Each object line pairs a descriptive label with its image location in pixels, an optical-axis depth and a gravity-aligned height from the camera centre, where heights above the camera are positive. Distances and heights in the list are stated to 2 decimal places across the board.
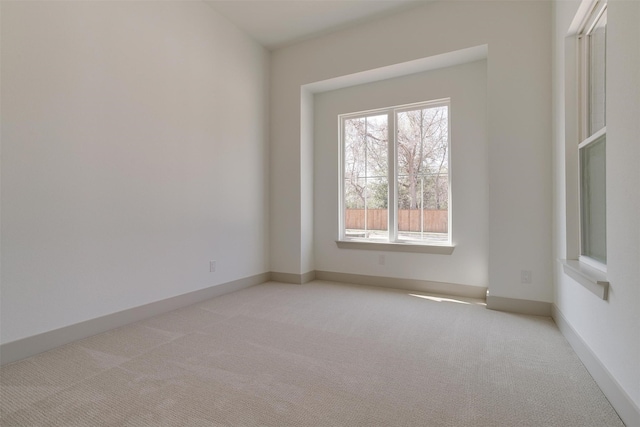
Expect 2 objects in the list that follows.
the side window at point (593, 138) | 2.01 +0.50
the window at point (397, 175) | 3.78 +0.50
